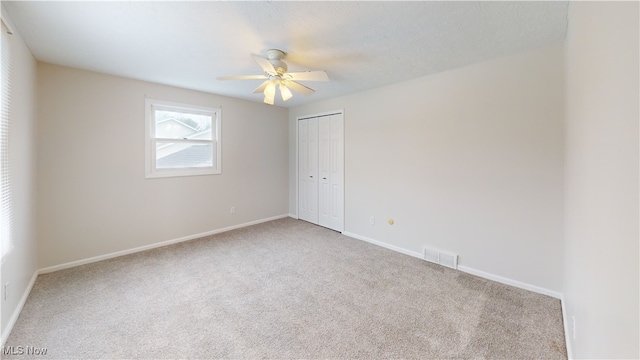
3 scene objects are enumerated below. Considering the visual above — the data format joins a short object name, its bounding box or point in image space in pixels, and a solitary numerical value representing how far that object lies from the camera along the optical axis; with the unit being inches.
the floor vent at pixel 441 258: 118.8
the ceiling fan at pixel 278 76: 94.3
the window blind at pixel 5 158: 72.8
